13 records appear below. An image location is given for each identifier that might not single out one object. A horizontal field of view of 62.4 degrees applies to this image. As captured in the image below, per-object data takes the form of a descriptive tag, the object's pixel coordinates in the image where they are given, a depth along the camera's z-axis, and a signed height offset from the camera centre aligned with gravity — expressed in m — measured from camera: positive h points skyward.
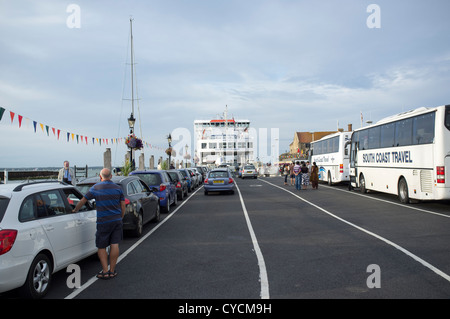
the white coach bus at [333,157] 23.94 +0.10
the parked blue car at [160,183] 12.90 -0.76
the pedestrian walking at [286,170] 28.81 -0.88
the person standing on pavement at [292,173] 27.19 -1.00
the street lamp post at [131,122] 21.20 +2.27
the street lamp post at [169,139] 37.11 +2.21
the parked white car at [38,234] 4.35 -0.96
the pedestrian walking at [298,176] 23.09 -1.05
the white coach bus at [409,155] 12.12 +0.11
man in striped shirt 5.69 -0.89
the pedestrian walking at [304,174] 23.31 -1.01
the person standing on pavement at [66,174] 14.24 -0.44
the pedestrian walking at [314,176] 23.36 -1.08
